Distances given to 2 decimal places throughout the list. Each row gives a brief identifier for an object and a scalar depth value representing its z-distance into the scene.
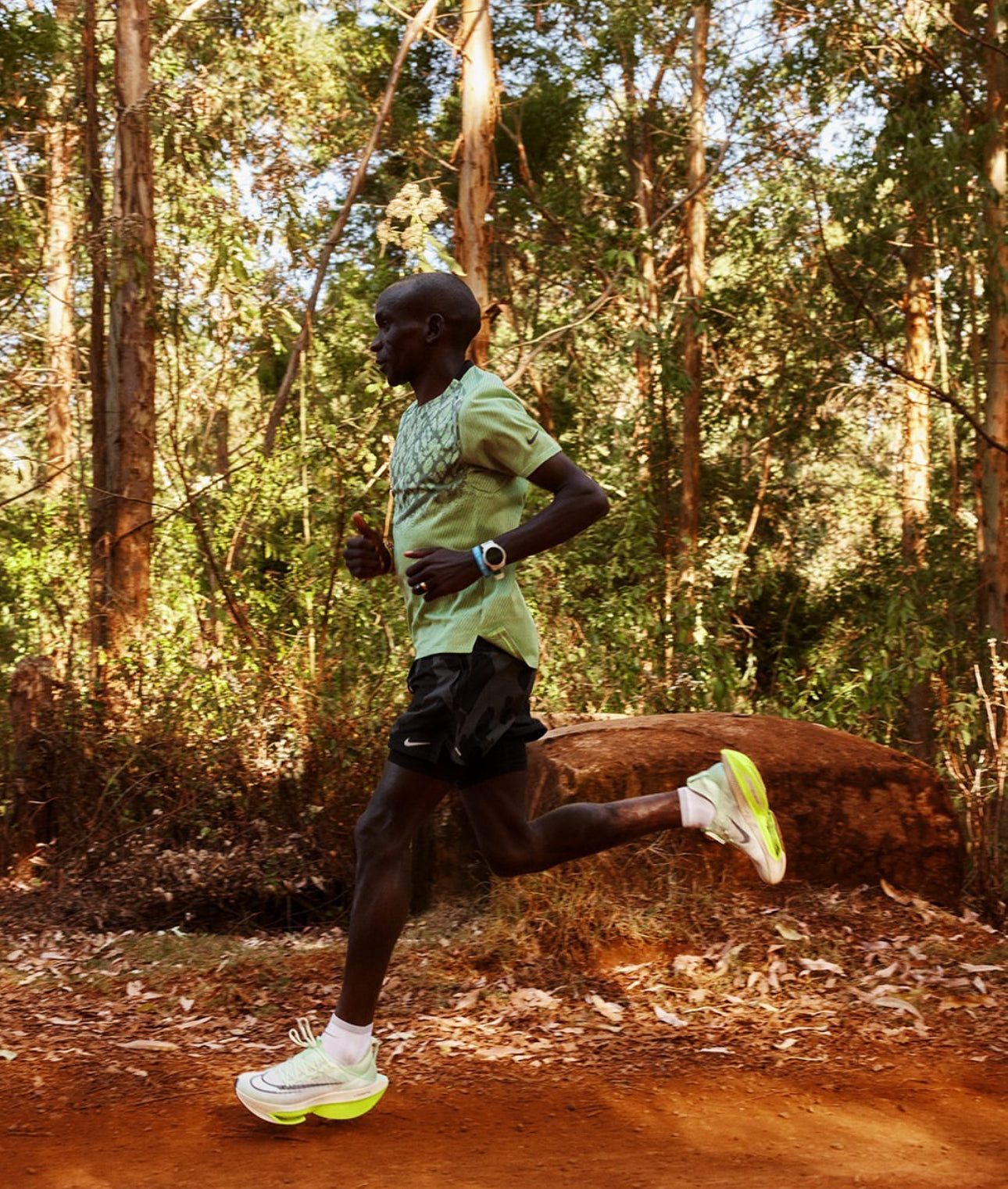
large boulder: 5.16
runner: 3.28
